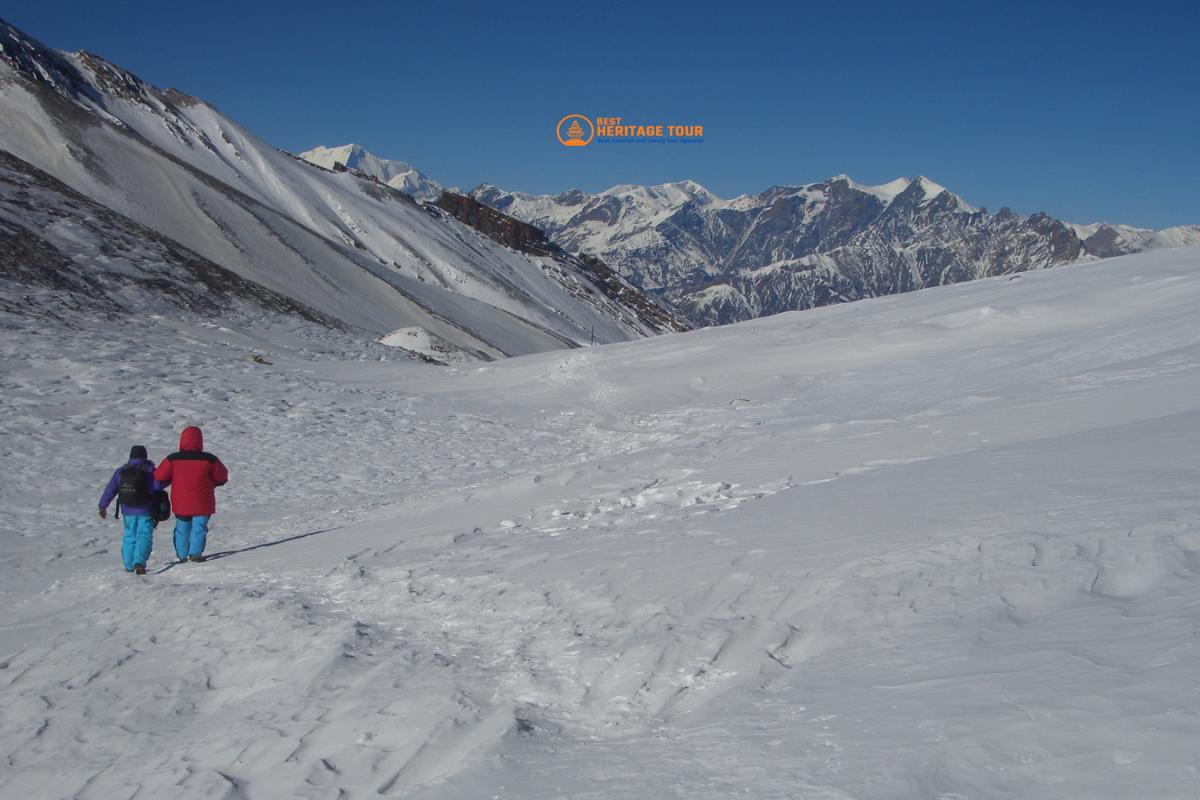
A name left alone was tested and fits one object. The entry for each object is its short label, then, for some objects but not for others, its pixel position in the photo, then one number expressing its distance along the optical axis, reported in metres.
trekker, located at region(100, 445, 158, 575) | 9.87
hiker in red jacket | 10.25
